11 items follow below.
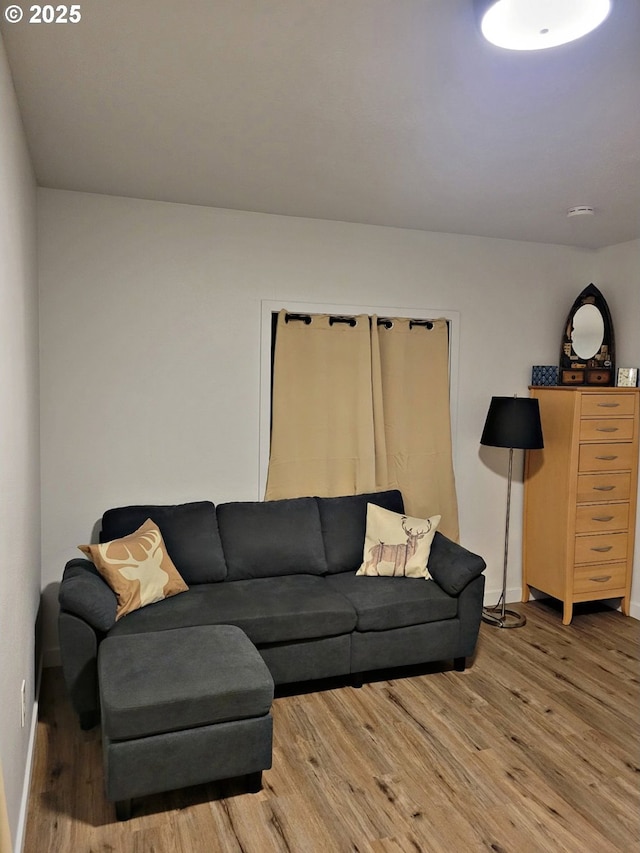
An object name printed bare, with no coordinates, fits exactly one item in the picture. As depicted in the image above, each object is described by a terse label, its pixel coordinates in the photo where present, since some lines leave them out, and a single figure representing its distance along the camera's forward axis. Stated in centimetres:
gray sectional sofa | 299
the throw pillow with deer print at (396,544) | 376
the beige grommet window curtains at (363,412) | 406
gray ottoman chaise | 232
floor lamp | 416
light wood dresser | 428
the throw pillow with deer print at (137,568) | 317
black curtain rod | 407
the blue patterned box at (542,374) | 464
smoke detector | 361
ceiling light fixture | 162
